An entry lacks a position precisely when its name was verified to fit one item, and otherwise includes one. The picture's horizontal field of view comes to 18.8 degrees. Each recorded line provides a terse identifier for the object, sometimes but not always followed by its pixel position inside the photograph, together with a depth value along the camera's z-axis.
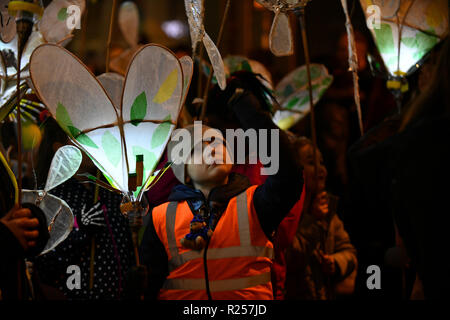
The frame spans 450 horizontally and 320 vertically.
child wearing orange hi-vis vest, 5.39
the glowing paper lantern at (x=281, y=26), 5.24
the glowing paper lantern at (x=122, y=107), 5.09
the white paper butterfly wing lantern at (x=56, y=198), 5.48
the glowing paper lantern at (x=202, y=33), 5.12
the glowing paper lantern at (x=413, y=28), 5.82
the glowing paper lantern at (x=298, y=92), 6.60
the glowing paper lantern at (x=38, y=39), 5.69
